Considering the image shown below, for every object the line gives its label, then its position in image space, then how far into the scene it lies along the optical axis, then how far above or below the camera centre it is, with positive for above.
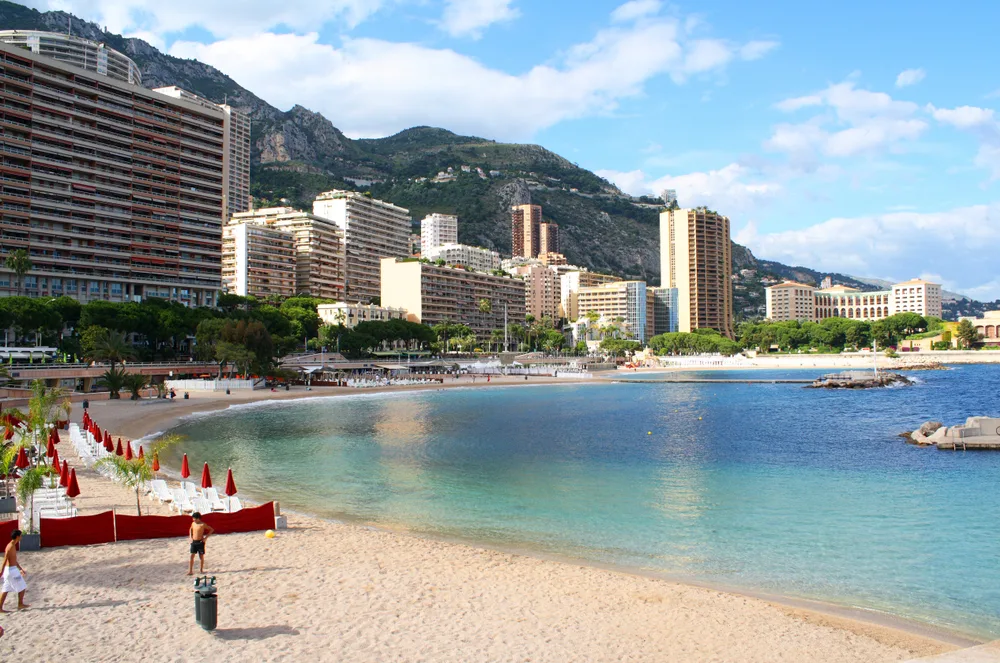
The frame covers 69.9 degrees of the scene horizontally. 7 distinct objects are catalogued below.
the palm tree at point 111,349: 64.81 +0.07
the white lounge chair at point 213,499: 18.95 -4.04
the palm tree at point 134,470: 18.34 -3.14
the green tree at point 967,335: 174.50 +0.63
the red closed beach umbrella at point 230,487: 18.91 -3.71
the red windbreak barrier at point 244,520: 17.20 -4.20
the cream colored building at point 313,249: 160.12 +22.16
